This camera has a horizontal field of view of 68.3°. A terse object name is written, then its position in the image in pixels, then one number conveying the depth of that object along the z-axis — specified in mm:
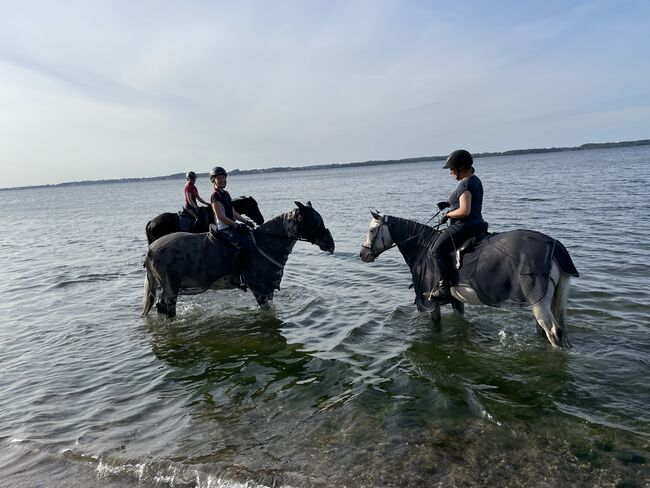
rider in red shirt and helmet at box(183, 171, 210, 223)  12852
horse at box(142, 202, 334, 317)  9547
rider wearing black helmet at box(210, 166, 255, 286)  9602
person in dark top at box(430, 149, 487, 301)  7430
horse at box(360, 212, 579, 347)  6684
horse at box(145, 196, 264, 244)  12422
